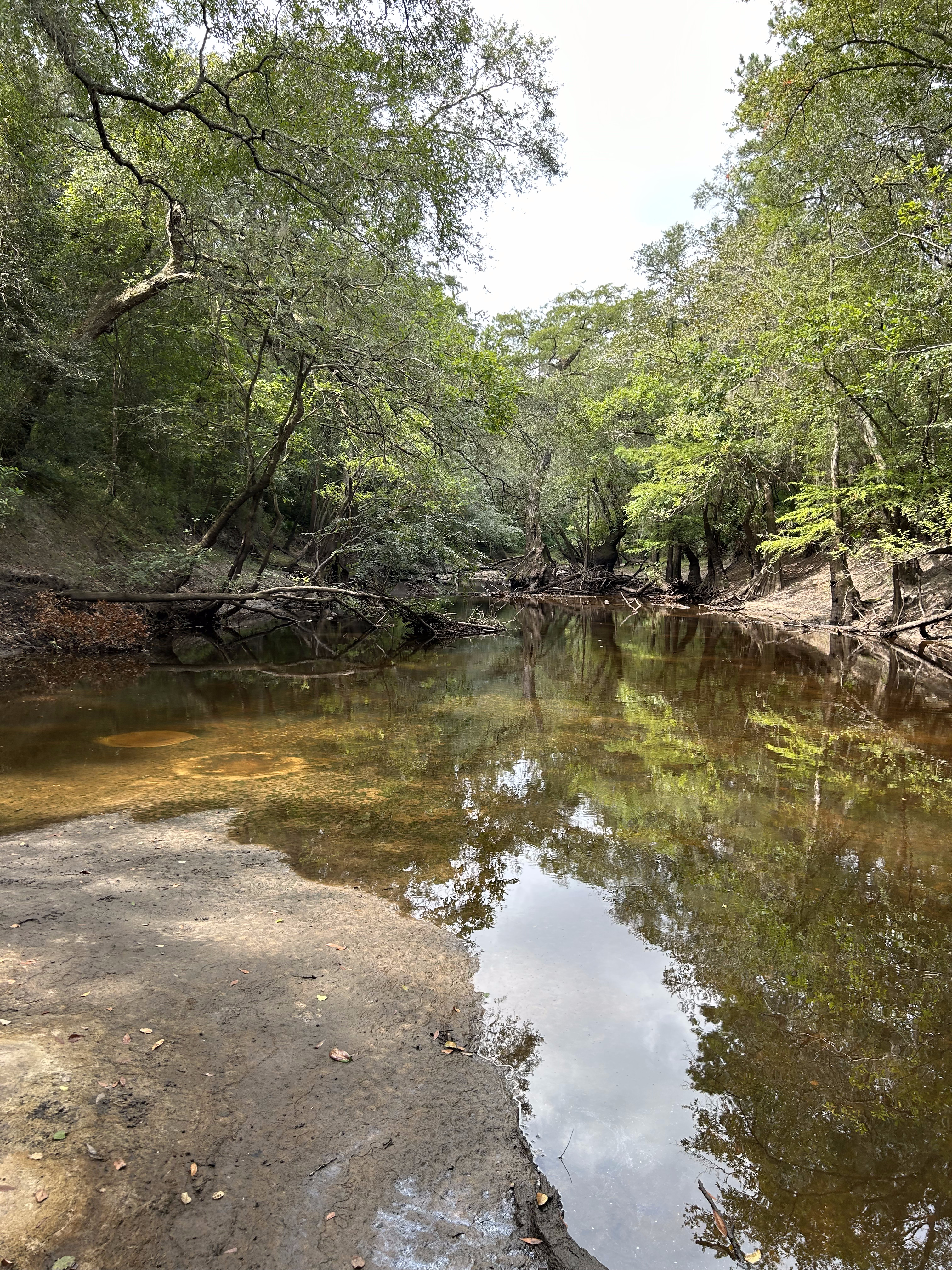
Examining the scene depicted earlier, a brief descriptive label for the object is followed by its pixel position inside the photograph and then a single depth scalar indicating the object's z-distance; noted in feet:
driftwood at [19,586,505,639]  45.47
